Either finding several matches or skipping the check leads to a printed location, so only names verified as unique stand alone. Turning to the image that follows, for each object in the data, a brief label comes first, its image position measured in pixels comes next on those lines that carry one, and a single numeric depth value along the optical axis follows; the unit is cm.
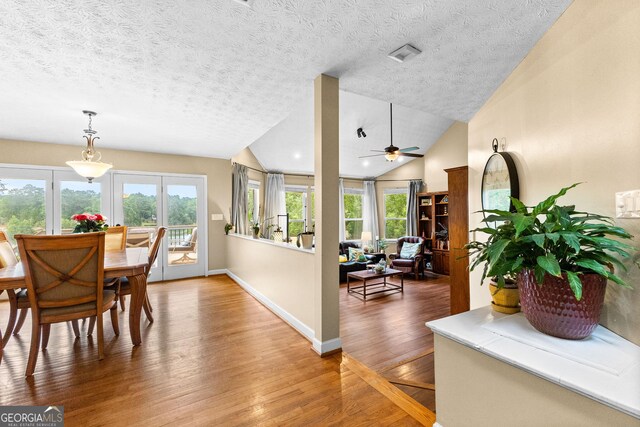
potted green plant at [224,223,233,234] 565
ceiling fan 473
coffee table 465
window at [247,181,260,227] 665
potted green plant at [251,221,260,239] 455
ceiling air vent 203
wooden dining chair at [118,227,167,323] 296
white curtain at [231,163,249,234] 569
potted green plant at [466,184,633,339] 109
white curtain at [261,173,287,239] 690
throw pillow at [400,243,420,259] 630
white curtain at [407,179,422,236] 738
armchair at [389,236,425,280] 599
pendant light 326
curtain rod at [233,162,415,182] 647
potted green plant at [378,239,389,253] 746
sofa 564
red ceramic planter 113
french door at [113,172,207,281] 496
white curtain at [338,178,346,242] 792
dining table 208
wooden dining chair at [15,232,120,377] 205
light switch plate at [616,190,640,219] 114
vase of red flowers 293
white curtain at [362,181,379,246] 812
